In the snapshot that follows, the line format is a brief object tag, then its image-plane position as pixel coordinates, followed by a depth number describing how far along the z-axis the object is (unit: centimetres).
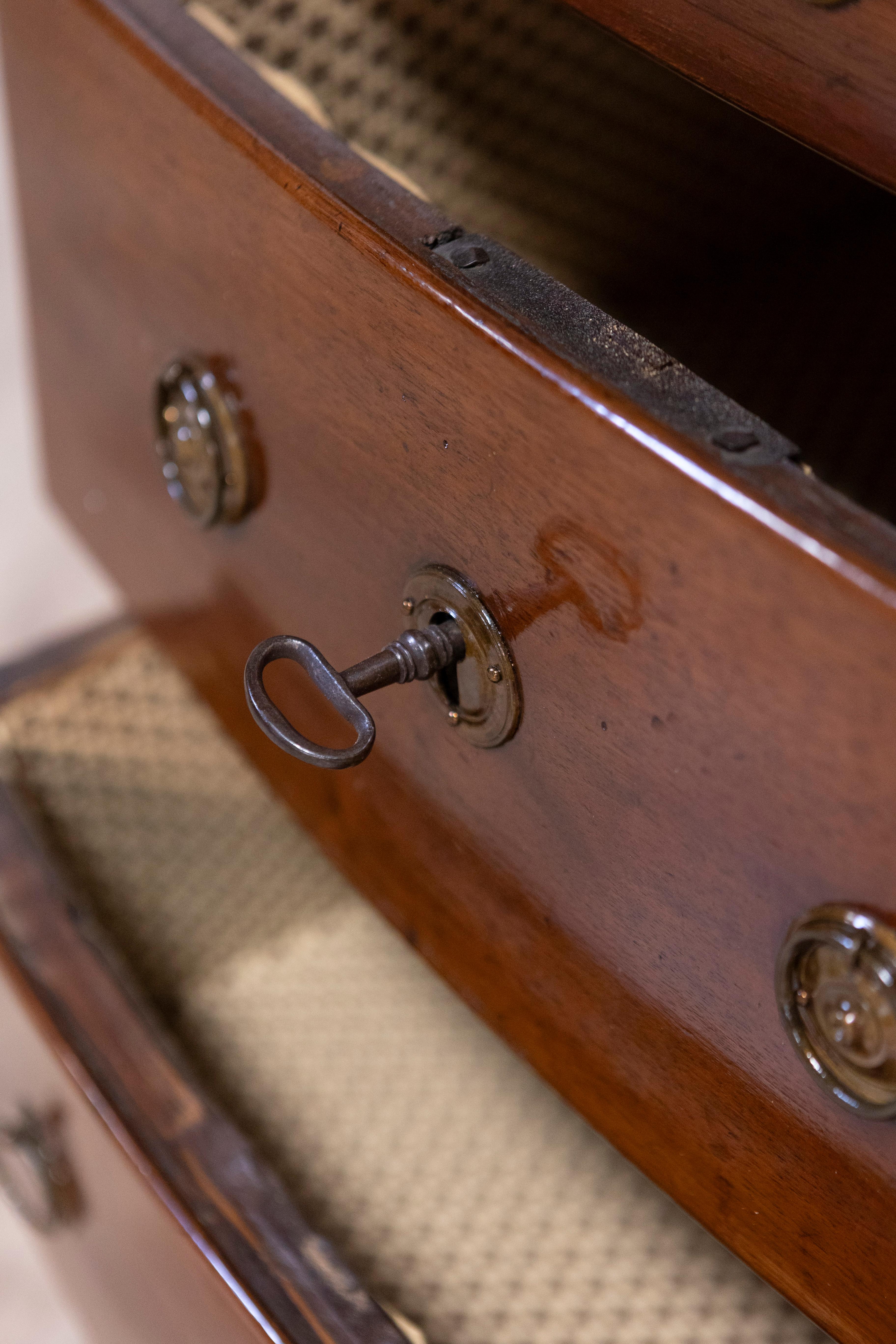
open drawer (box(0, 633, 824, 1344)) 81
